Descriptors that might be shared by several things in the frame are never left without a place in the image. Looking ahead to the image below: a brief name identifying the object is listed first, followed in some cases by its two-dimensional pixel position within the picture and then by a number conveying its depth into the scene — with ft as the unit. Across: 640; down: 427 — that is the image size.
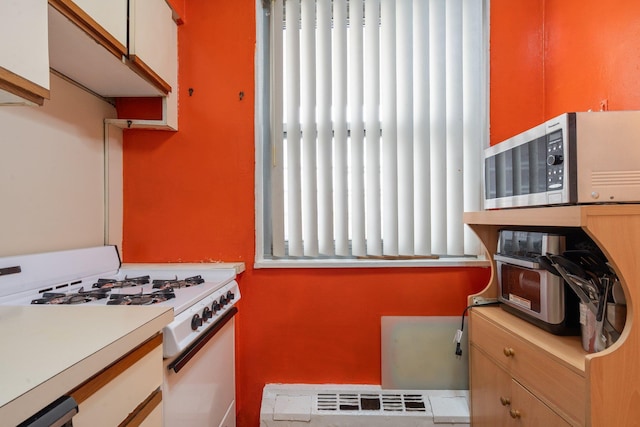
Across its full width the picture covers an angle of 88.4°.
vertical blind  6.20
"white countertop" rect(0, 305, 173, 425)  1.74
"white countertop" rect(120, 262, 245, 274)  5.69
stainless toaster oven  3.89
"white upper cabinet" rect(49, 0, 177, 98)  3.76
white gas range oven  3.63
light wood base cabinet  3.01
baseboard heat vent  5.50
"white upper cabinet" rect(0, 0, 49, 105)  2.81
